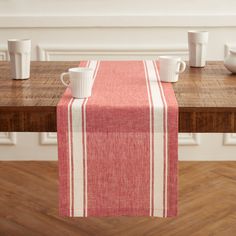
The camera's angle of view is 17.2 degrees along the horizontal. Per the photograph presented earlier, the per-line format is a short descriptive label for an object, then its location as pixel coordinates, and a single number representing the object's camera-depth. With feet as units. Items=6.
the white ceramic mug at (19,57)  9.46
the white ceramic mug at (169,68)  9.16
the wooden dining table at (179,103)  8.02
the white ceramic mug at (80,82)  8.29
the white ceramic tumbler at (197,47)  10.29
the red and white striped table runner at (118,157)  7.97
